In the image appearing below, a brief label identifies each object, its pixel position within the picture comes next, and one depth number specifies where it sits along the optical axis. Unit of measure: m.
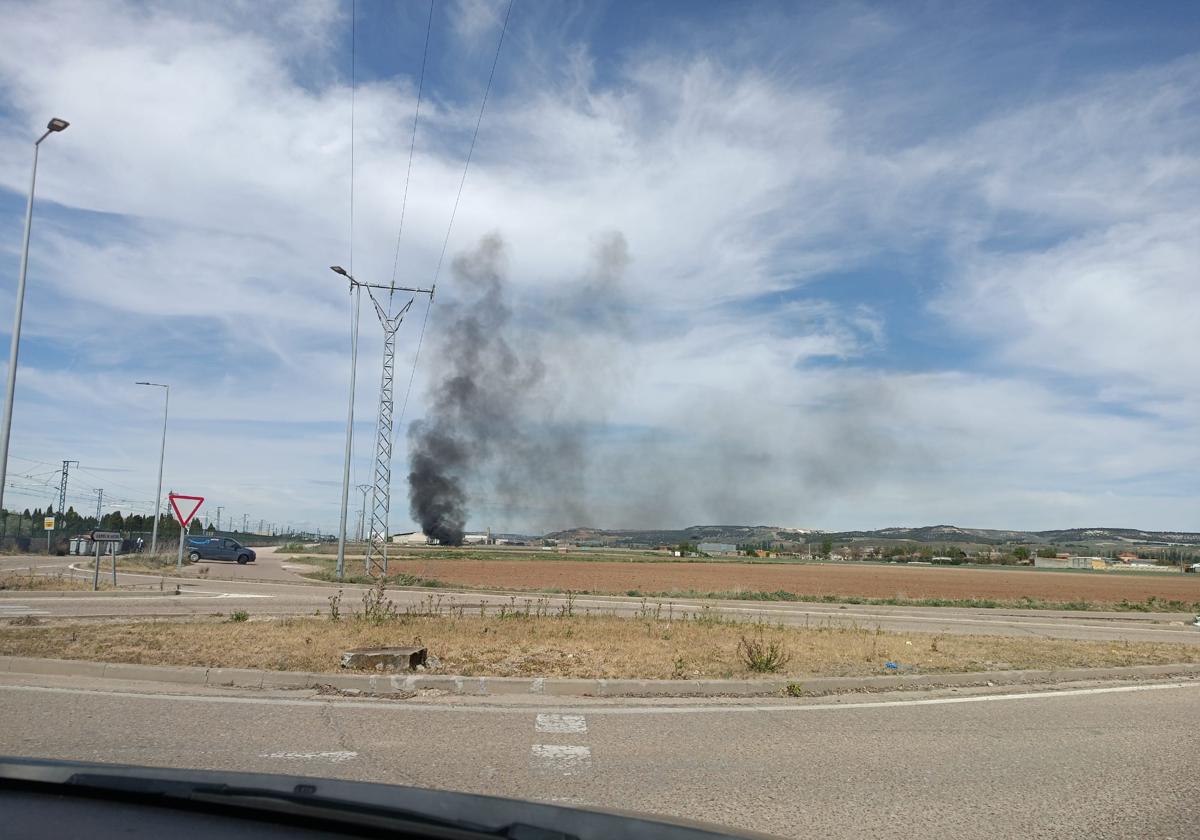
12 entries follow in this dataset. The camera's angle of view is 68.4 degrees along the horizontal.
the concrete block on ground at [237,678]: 9.20
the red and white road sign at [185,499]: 24.64
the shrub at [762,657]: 10.58
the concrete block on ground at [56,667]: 9.57
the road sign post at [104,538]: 21.88
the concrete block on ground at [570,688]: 9.43
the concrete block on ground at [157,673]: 9.30
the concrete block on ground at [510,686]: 9.34
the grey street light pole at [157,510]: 46.94
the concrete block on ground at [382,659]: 9.81
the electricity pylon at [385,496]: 34.87
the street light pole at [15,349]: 17.83
